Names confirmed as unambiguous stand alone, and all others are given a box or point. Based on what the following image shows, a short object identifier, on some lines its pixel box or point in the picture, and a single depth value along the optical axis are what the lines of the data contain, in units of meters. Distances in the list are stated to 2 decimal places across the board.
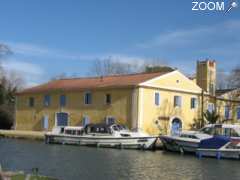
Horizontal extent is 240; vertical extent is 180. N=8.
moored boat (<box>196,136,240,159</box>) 37.81
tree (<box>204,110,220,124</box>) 55.34
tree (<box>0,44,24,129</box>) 70.19
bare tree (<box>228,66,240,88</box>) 59.47
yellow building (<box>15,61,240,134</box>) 50.84
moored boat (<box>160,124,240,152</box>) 40.81
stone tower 60.66
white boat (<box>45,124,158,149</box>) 44.72
